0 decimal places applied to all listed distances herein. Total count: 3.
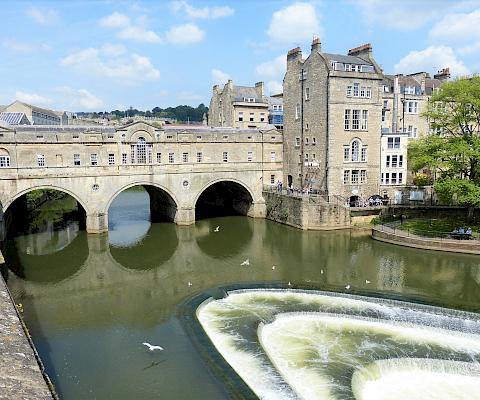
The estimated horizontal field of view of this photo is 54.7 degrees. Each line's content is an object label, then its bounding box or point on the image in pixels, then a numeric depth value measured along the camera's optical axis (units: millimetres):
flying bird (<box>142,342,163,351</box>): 18469
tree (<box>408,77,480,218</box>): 32844
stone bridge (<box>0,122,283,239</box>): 36438
